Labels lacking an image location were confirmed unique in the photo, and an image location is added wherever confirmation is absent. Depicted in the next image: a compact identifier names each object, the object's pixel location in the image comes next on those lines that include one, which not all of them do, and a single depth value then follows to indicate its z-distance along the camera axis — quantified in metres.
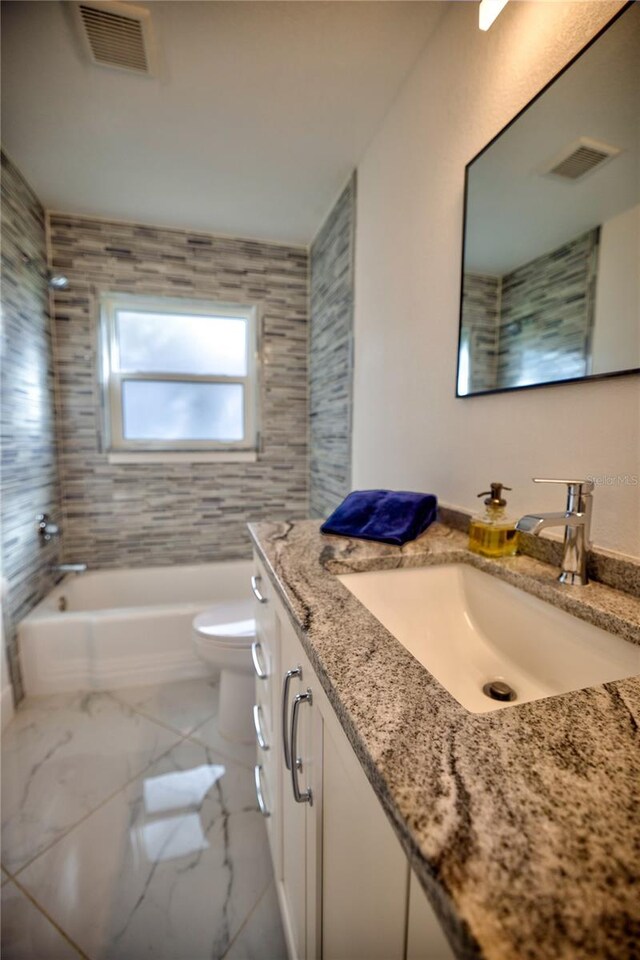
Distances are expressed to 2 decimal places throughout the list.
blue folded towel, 1.00
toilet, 1.52
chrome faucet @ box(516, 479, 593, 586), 0.71
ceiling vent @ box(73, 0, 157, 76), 1.14
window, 2.41
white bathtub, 1.84
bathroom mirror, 0.68
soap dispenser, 0.86
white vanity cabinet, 0.37
